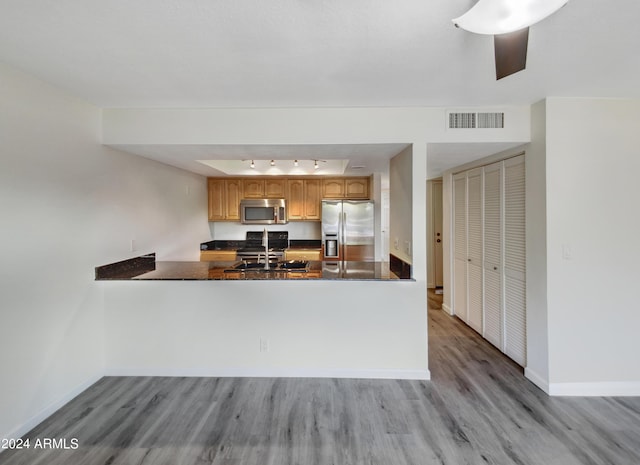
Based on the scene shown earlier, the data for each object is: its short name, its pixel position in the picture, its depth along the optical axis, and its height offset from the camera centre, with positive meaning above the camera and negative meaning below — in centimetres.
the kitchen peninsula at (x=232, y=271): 265 -43
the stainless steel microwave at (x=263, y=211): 505 +31
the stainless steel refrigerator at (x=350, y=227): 479 +0
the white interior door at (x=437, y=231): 534 -10
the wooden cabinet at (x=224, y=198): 510 +54
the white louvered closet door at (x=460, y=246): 370 -27
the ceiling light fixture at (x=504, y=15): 102 +76
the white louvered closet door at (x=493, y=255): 299 -32
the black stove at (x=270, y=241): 539 -23
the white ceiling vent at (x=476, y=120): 247 +89
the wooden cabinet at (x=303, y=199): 512 +51
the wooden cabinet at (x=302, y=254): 500 -45
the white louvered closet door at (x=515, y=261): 265 -34
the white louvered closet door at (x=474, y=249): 336 -28
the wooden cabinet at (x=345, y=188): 504 +68
